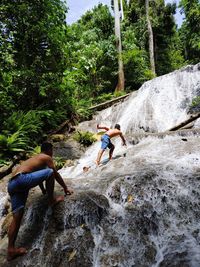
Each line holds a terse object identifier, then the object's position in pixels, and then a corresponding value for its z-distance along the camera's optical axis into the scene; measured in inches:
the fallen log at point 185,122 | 269.2
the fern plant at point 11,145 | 246.9
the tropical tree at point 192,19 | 458.3
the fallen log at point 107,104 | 421.7
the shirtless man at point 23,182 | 108.7
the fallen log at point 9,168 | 224.1
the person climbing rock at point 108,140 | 212.3
